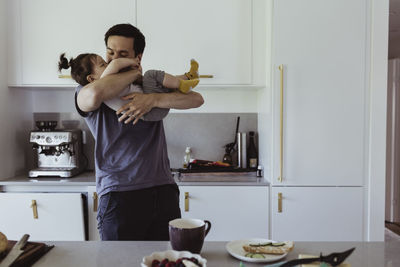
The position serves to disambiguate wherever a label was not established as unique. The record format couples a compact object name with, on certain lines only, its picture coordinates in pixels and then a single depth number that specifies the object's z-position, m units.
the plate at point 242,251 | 0.93
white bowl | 0.85
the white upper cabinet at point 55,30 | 2.57
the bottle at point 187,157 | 2.89
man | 1.36
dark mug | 0.91
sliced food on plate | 0.96
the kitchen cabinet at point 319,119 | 2.36
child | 1.39
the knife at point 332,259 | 0.75
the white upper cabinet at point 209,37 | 2.54
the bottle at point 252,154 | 2.80
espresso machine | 2.60
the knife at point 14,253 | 0.87
